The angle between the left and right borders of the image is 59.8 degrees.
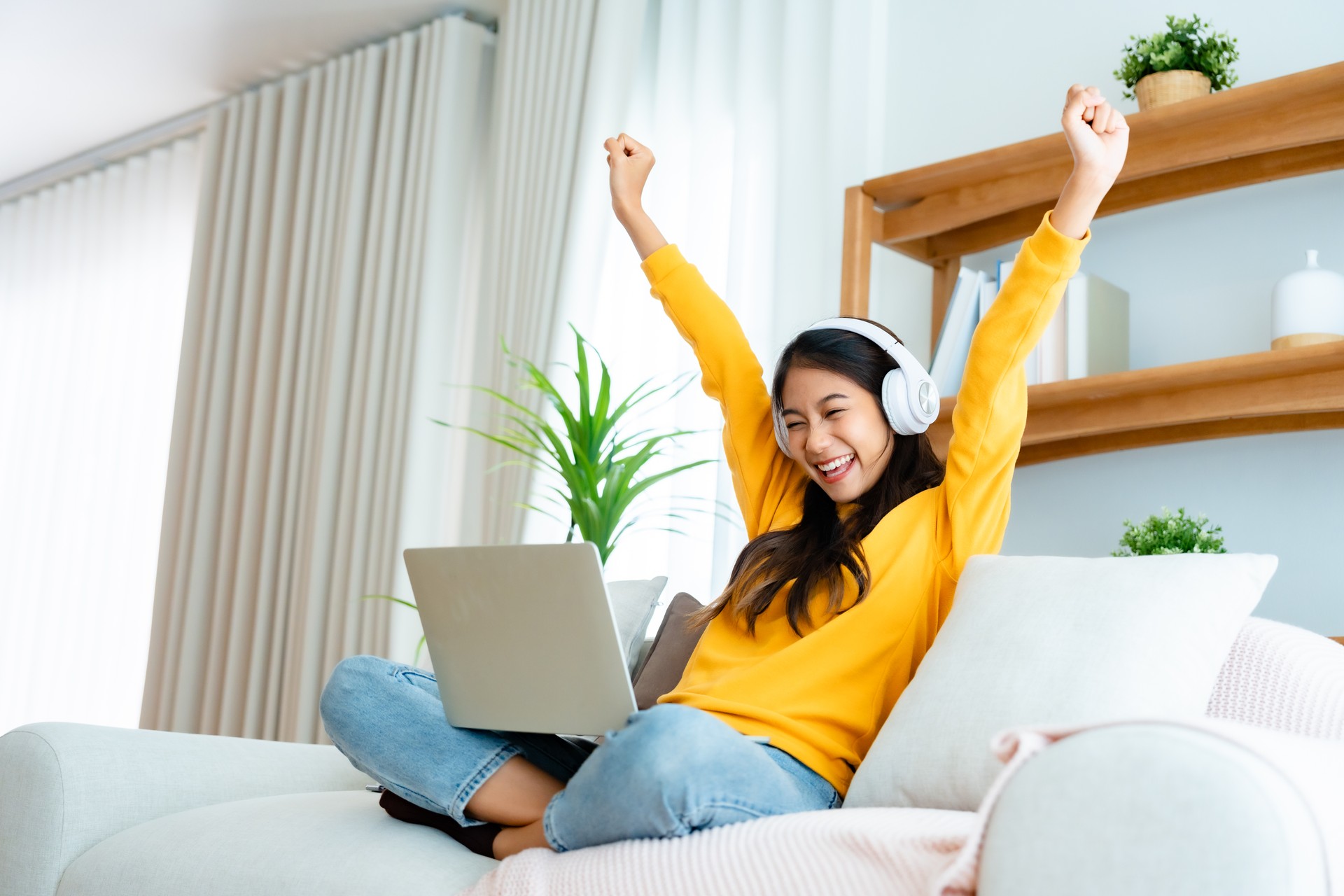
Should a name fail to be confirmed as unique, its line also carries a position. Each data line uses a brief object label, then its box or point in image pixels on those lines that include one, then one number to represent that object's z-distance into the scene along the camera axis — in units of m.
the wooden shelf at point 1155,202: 1.84
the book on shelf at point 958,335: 2.20
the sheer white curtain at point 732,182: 2.66
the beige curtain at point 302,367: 3.63
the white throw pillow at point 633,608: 1.83
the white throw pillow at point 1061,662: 1.10
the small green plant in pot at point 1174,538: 1.82
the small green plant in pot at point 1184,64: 2.00
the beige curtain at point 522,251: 3.14
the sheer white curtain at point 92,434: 4.59
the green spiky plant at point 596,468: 2.42
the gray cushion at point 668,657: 1.68
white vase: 1.83
